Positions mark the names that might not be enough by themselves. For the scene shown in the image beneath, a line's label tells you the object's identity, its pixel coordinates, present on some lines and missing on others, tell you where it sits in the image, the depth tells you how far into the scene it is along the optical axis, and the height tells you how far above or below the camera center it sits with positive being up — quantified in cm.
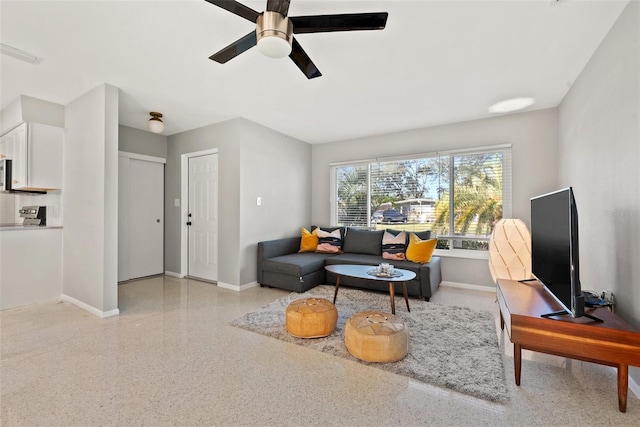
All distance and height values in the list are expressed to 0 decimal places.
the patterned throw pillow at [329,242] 483 -47
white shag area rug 192 -109
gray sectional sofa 365 -69
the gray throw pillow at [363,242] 459 -45
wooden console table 159 -72
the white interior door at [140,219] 450 -6
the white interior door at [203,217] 457 -3
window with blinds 416 +33
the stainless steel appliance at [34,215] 370 +1
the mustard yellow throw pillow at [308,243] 494 -49
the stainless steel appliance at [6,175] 359 +50
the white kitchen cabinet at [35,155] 337 +72
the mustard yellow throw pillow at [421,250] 384 -49
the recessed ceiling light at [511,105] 351 +139
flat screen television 171 -24
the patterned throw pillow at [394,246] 417 -47
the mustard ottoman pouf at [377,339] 210 -93
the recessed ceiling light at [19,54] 239 +139
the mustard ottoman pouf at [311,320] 251 -93
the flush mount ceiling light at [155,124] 389 +124
